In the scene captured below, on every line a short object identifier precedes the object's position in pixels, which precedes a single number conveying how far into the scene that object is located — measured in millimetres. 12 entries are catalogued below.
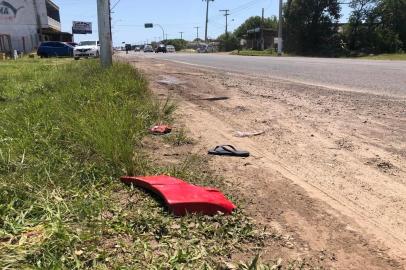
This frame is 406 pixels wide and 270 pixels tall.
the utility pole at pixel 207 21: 102688
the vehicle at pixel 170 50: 86250
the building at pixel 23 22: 55281
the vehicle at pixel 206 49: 90956
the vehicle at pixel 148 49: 88431
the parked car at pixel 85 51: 34406
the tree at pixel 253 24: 114162
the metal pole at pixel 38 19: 56594
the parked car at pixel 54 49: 39406
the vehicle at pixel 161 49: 80094
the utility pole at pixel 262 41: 86562
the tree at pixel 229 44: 98438
